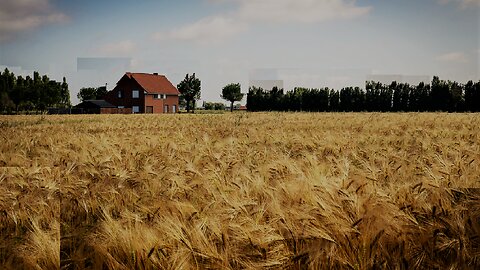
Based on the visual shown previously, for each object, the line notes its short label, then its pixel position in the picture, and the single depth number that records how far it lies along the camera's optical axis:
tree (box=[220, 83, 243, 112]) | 87.31
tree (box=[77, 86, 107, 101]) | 98.94
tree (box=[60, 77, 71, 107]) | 97.25
